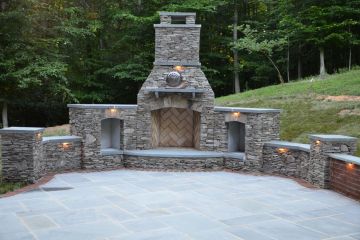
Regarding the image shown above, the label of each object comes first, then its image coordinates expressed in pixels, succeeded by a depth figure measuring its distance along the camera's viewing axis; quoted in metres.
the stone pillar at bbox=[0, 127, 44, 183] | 10.52
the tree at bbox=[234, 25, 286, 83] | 21.78
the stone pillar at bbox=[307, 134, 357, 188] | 9.93
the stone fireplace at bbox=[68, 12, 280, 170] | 12.56
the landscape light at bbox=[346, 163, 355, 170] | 9.16
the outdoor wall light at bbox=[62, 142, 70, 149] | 12.30
